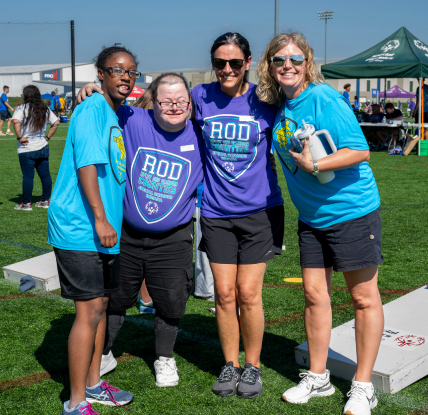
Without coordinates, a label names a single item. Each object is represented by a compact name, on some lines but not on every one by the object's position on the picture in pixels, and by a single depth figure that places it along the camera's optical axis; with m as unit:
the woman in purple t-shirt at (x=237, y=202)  2.99
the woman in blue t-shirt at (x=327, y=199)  2.72
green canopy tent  16.38
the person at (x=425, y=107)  17.42
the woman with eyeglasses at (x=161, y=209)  3.04
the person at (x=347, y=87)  21.16
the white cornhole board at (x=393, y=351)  3.04
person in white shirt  8.47
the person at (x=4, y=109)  25.46
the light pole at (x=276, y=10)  17.92
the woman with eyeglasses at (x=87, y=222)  2.54
